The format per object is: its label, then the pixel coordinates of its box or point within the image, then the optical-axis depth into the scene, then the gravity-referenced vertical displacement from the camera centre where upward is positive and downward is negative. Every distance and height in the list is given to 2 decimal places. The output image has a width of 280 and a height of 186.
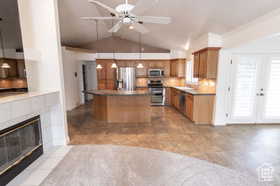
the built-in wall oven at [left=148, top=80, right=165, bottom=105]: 6.57 -0.84
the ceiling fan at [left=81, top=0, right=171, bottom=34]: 1.95 +0.96
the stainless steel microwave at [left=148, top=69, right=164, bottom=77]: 6.75 +0.24
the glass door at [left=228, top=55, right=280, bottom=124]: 4.02 -0.42
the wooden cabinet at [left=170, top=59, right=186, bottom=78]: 6.42 +0.41
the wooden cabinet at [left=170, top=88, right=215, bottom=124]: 4.14 -0.94
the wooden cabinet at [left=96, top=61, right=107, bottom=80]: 6.81 +0.26
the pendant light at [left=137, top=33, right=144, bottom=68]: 6.95 +1.32
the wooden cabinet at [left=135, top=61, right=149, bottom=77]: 6.96 +0.36
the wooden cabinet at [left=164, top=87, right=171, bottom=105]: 6.73 -0.92
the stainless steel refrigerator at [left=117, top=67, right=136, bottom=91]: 6.43 -0.02
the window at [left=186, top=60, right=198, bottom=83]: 6.31 +0.20
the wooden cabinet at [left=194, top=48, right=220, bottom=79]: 3.95 +0.39
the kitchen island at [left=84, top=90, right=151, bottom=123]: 4.34 -0.96
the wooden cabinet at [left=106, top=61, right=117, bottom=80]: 6.78 +0.27
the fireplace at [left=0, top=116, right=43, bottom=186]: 1.83 -1.02
